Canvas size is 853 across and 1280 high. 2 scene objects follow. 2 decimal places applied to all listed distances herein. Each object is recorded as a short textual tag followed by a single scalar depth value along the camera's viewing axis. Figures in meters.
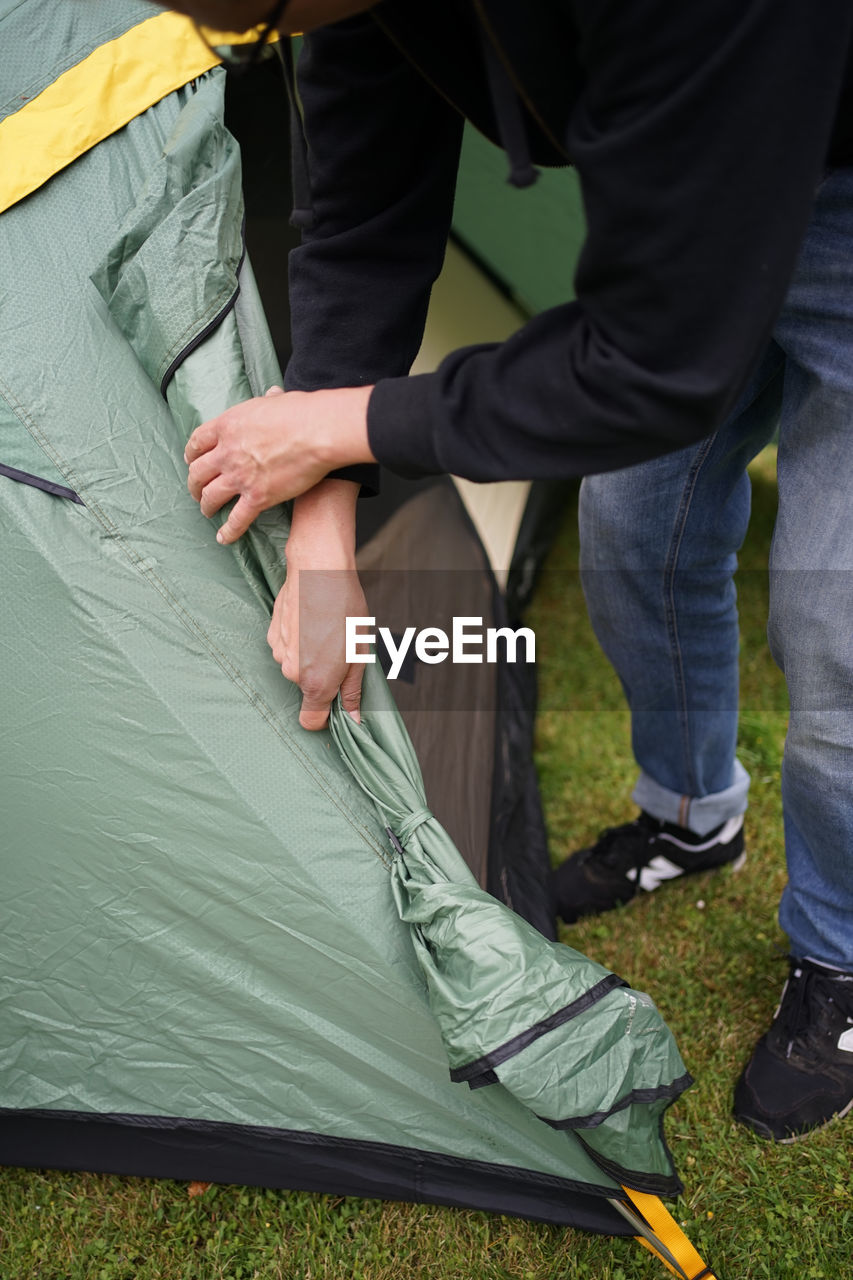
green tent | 0.96
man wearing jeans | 0.90
